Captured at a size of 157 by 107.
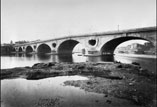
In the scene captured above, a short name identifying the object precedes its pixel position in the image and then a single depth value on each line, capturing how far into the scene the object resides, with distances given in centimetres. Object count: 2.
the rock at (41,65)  2378
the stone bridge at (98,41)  3600
